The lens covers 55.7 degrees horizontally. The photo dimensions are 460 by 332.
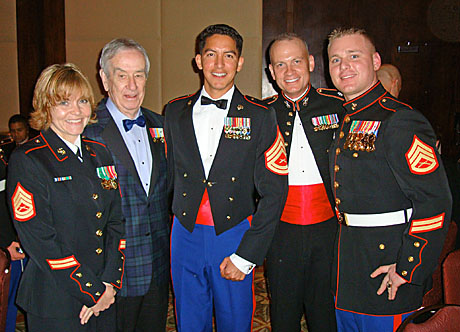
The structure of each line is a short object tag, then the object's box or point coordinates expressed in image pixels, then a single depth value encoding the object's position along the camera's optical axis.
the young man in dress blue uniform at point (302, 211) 2.13
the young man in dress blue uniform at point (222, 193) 1.95
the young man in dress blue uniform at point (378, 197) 1.56
